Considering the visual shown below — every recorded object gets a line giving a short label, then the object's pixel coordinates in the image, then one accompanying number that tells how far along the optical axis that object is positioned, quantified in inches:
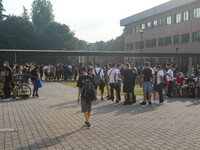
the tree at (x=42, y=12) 3181.6
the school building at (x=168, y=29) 1694.5
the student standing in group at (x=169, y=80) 590.9
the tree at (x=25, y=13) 3843.5
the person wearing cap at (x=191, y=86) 605.9
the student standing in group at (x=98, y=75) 546.3
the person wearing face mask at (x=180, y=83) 610.9
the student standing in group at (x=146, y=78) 476.7
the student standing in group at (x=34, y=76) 583.2
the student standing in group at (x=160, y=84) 490.0
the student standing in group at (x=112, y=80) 499.8
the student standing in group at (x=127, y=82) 478.3
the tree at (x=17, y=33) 2225.6
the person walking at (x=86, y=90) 305.1
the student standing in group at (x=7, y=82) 512.4
